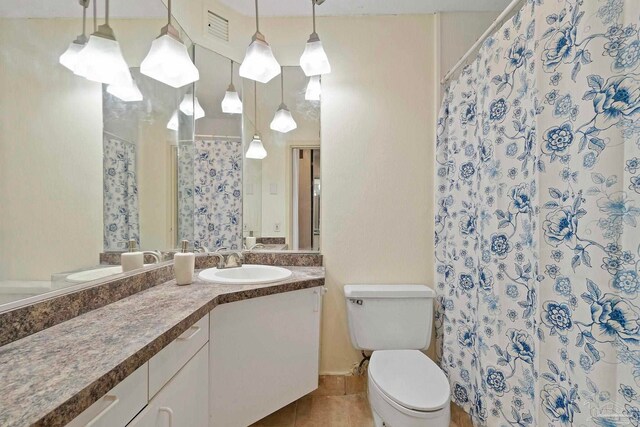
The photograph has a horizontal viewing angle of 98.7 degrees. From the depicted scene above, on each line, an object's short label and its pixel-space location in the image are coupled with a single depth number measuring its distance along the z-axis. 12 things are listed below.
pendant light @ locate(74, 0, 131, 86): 0.95
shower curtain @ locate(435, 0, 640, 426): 0.69
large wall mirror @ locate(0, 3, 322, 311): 0.77
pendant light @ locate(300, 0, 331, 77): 1.47
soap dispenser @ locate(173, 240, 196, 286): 1.25
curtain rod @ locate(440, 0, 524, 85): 1.06
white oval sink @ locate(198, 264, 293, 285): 1.41
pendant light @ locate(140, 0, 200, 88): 1.16
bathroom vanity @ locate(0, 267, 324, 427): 0.53
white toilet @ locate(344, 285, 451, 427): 1.10
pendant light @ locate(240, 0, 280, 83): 1.42
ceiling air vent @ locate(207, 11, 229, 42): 1.63
